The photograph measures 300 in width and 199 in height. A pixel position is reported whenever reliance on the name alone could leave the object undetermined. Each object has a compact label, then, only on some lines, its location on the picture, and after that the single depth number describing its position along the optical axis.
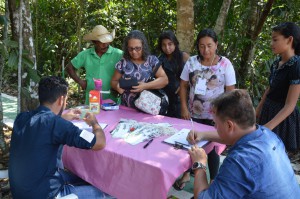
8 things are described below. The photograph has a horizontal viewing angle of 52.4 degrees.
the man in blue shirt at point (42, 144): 1.75
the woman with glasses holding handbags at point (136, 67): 2.71
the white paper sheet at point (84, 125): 2.25
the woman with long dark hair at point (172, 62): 3.10
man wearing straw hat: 3.07
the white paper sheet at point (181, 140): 1.98
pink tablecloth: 1.69
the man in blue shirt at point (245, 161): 1.26
